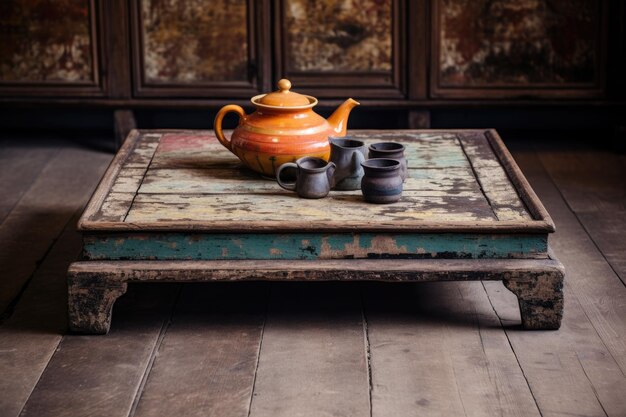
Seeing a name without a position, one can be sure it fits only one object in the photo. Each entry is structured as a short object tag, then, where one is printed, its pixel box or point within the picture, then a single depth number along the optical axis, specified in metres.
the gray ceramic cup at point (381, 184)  2.32
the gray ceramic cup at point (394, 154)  2.51
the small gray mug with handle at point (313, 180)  2.37
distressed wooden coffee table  2.24
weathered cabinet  3.78
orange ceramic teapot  2.52
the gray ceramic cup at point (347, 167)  2.45
